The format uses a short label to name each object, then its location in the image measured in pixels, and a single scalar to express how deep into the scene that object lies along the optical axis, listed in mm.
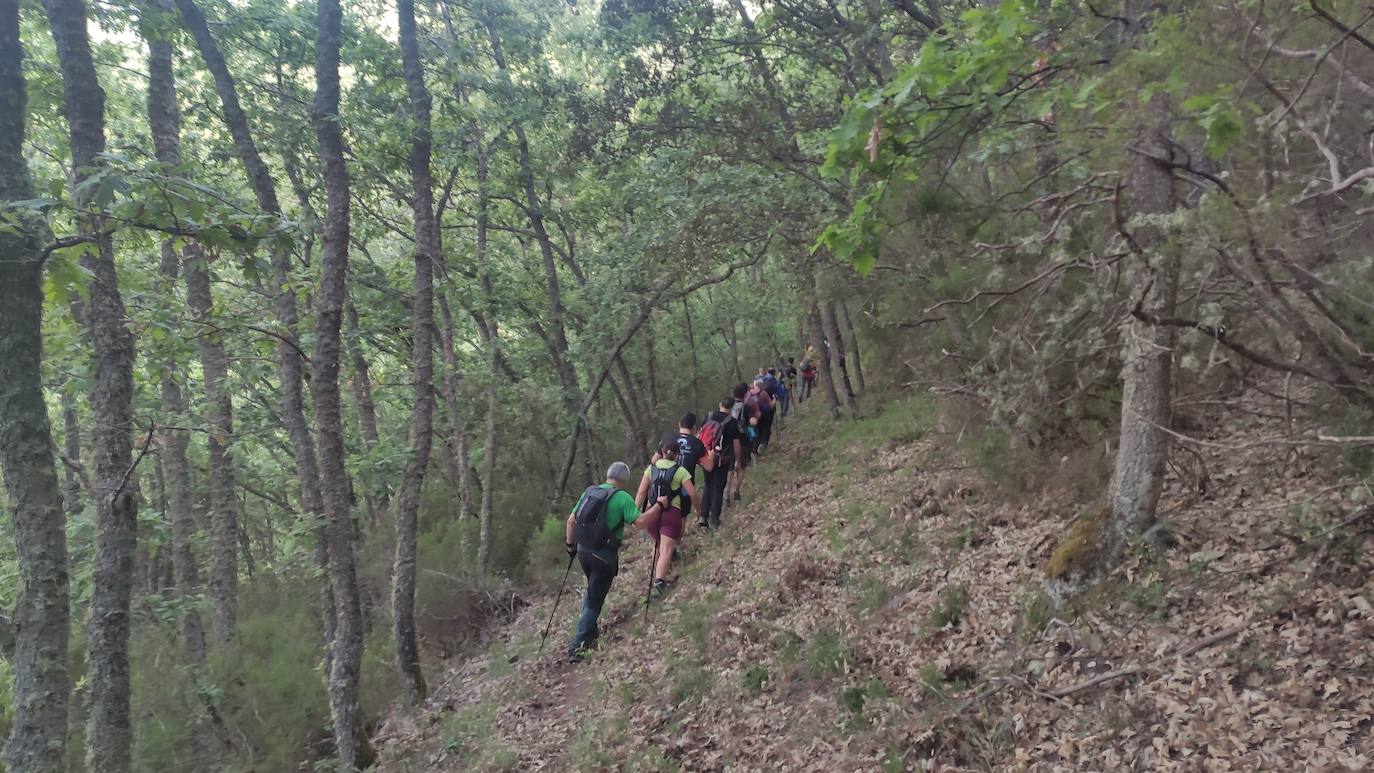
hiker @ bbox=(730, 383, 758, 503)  13211
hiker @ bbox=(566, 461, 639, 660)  8266
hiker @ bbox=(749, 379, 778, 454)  14277
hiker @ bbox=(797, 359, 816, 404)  22359
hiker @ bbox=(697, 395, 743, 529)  11617
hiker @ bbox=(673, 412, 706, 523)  10266
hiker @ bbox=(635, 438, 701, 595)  9273
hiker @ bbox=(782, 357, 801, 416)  22578
